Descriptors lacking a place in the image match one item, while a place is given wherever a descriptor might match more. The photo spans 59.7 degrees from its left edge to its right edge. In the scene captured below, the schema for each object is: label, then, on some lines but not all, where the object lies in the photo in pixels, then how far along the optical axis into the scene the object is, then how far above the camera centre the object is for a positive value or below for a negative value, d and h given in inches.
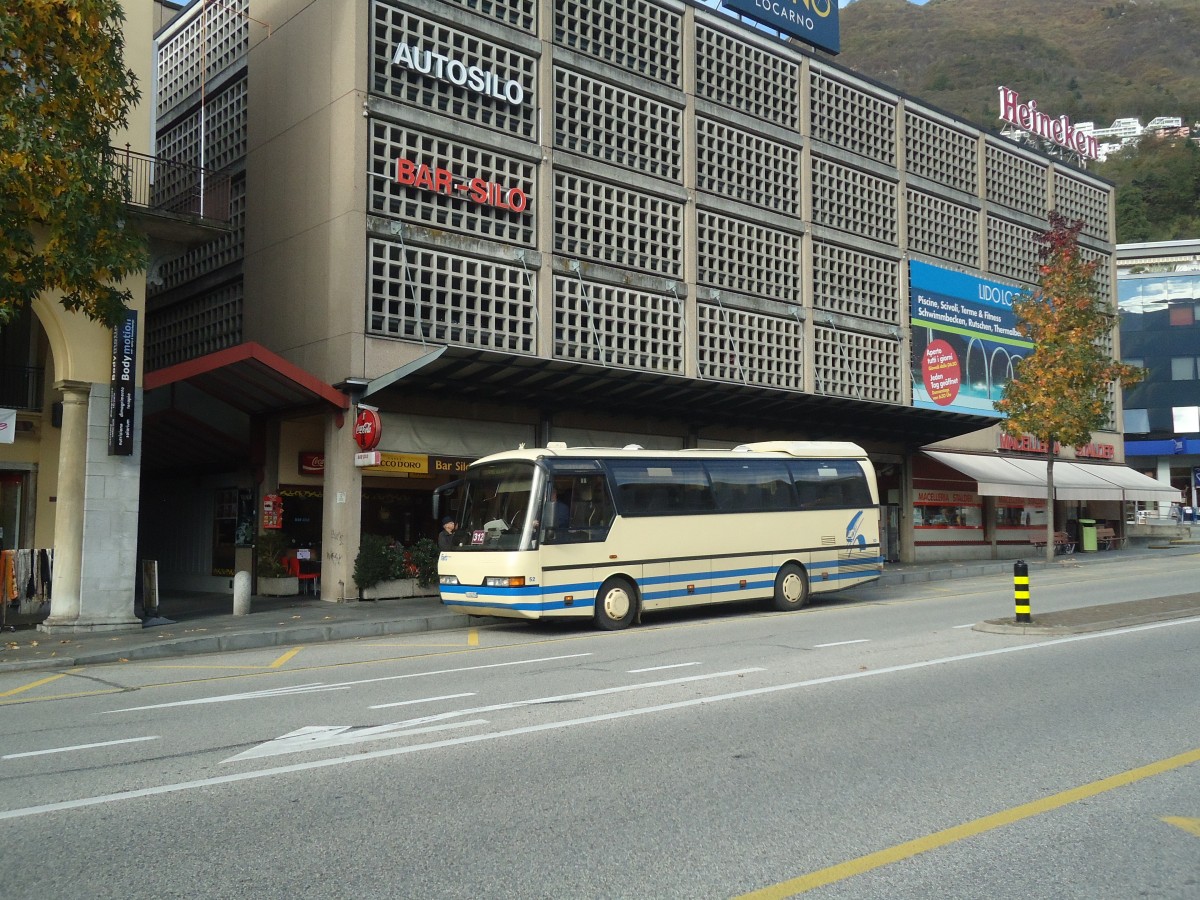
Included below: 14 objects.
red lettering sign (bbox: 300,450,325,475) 919.4 +51.2
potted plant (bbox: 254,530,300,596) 882.8 -38.0
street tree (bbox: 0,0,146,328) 478.3 +169.4
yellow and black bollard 563.5 -38.2
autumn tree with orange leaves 1288.1 +197.0
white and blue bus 644.7 -6.3
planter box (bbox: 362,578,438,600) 837.2 -56.6
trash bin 1608.0 -21.7
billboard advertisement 1396.4 +254.6
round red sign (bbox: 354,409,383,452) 795.4 +69.5
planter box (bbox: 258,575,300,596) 882.8 -55.2
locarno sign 1218.6 +604.8
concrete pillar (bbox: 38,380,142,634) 645.3 -3.3
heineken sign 1658.5 +647.6
